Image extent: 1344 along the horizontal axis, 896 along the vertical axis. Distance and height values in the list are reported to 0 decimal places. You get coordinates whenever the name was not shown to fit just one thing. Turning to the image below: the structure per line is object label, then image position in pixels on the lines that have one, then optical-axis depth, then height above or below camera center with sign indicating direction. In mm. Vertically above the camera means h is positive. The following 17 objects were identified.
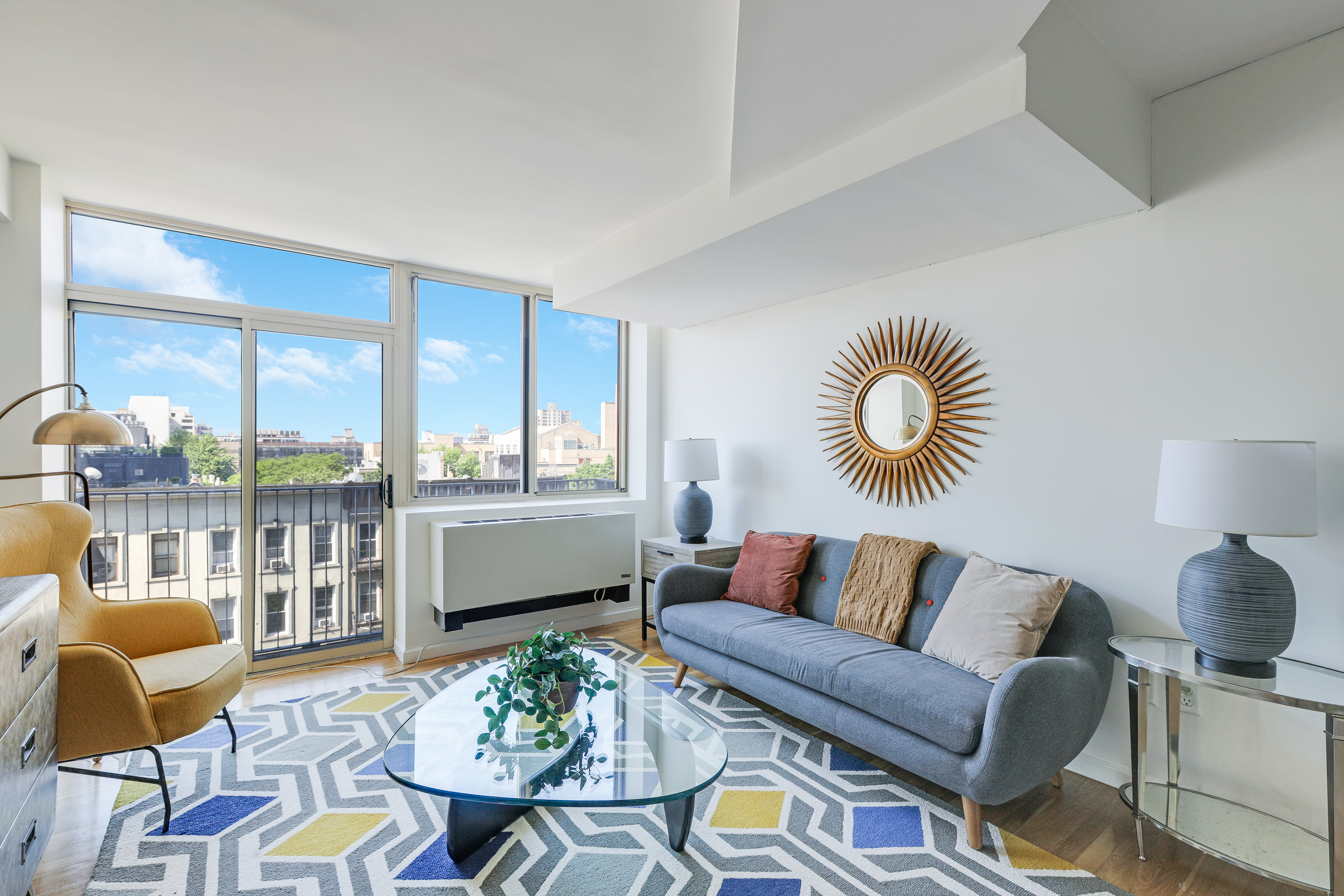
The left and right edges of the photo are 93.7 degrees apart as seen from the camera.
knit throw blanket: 2854 -639
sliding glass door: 3227 -151
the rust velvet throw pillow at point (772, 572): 3320 -662
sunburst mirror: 2998 +193
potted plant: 2016 -779
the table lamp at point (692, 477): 4039 -172
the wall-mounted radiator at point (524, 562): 3750 -723
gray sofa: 1967 -860
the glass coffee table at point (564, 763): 1730 -936
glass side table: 1615 -1065
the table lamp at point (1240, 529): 1782 -217
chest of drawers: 1474 -718
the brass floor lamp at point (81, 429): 2371 +65
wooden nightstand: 3836 -660
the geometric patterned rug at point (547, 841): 1848 -1272
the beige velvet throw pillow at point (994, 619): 2287 -635
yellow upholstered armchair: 1986 -777
